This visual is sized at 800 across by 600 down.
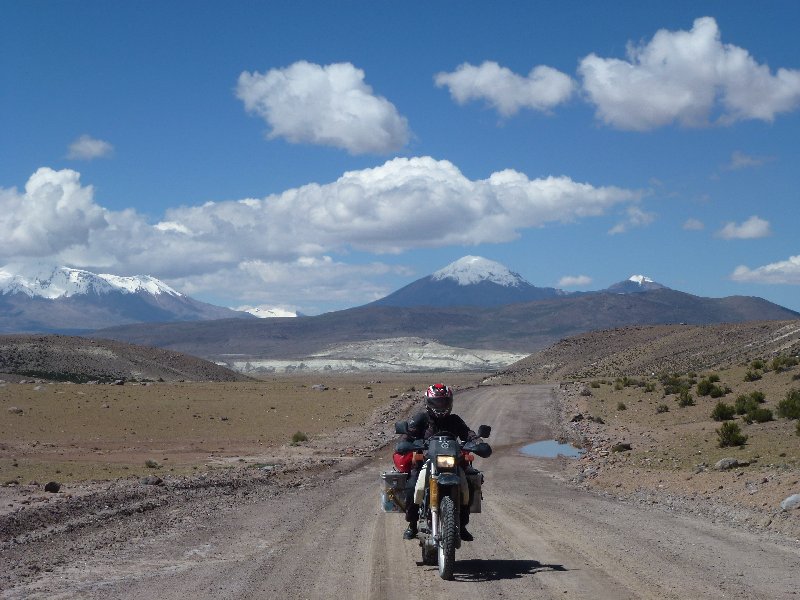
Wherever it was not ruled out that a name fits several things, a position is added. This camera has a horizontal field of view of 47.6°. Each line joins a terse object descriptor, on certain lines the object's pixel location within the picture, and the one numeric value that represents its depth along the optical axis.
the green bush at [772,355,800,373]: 40.16
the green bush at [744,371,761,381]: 39.94
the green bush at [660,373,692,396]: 44.59
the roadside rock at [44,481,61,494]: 19.22
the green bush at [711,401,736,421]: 30.92
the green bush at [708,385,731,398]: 38.44
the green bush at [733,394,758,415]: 30.45
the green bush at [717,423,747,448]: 24.05
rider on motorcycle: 11.40
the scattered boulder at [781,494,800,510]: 14.49
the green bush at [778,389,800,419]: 26.48
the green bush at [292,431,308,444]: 34.54
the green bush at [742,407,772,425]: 27.47
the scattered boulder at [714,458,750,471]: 19.91
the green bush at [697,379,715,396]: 39.34
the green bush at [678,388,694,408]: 37.88
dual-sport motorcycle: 10.31
